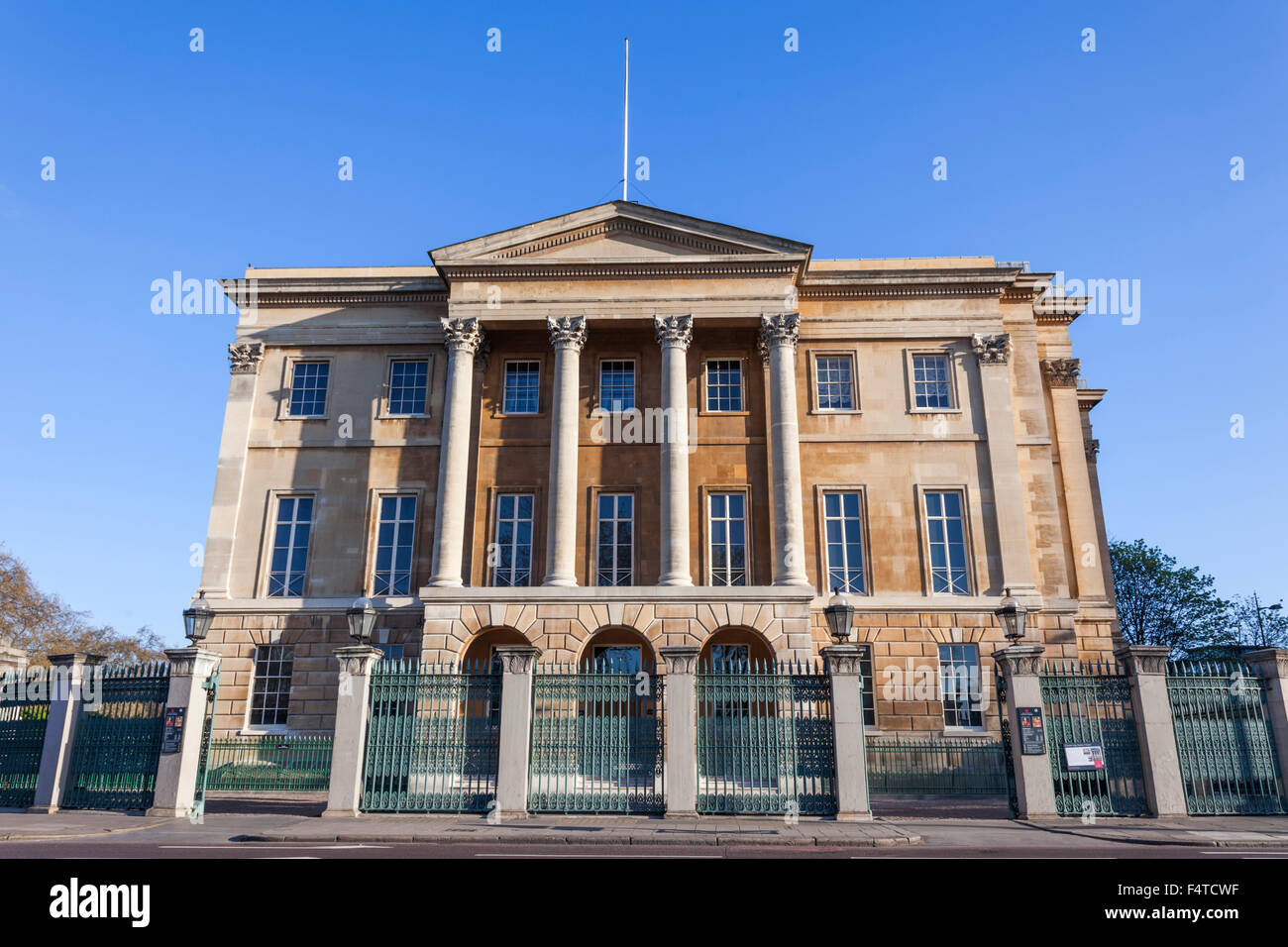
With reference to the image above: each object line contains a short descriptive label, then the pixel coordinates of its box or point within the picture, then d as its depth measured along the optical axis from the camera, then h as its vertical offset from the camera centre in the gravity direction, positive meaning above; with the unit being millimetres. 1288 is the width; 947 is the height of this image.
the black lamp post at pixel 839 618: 17875 +2014
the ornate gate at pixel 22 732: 18000 -198
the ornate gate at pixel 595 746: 16453 -457
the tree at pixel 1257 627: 51188 +5449
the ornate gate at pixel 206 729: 17484 -145
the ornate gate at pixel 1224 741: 16734 -411
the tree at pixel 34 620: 46656 +5424
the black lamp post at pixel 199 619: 18656 +2120
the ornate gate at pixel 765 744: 16188 -430
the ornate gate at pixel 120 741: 17438 -371
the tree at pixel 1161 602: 53562 +7033
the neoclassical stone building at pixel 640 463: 26531 +8191
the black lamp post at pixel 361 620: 17359 +1941
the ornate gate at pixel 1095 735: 16484 -290
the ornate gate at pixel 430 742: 16547 -384
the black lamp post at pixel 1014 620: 17891 +1984
